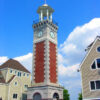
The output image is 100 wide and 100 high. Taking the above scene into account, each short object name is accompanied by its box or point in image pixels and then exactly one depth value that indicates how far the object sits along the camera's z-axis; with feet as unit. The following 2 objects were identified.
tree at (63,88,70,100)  249.75
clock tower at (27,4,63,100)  135.95
